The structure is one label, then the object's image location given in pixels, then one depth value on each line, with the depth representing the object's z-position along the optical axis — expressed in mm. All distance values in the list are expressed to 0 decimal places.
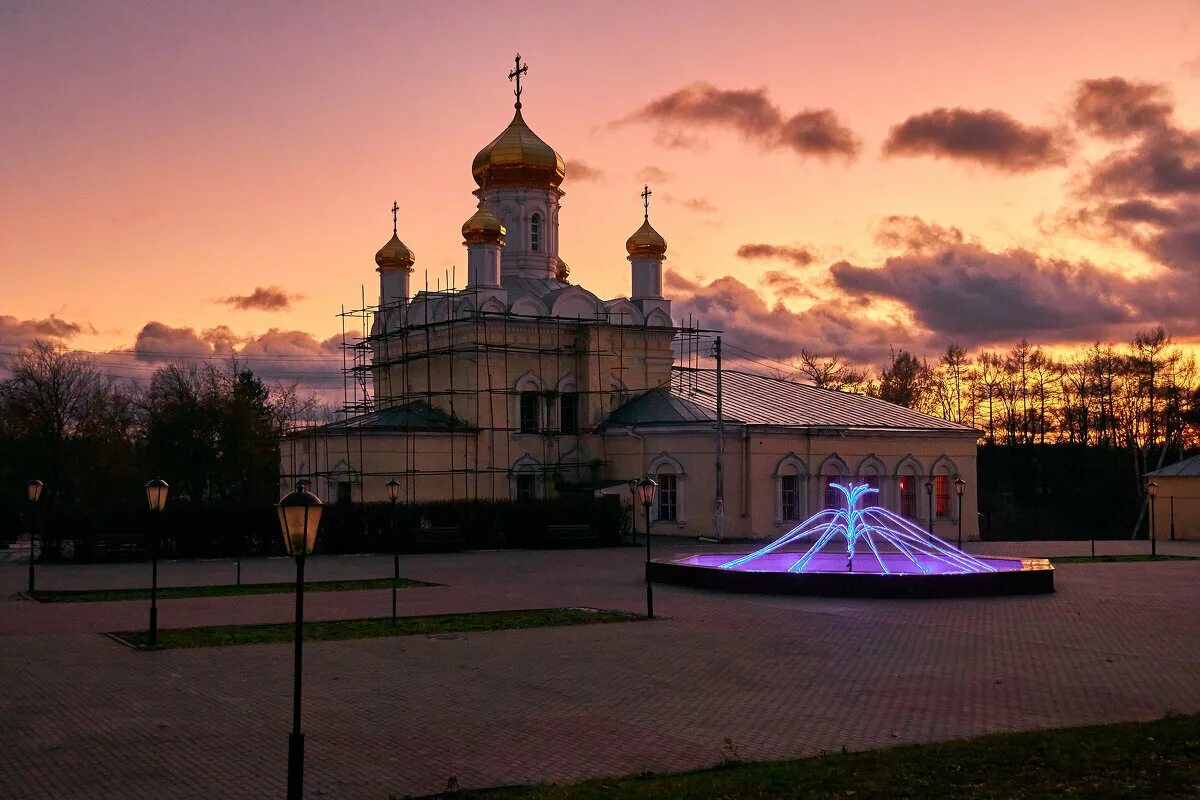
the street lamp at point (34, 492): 24692
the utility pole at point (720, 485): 40688
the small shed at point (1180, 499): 46969
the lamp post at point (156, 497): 18859
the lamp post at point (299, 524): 9641
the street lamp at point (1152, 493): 36250
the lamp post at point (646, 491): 21656
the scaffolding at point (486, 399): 40875
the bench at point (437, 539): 36219
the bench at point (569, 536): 38312
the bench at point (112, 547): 32594
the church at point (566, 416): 41562
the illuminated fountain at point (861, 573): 23219
